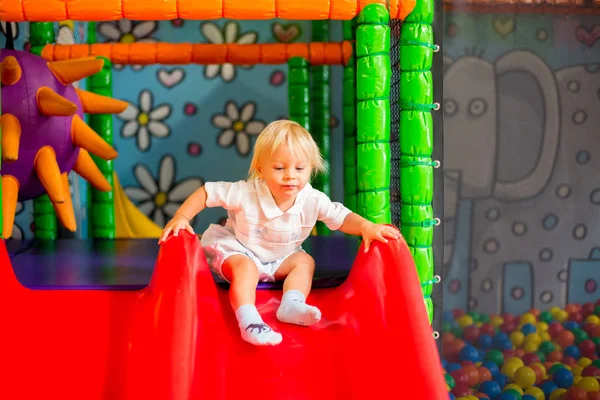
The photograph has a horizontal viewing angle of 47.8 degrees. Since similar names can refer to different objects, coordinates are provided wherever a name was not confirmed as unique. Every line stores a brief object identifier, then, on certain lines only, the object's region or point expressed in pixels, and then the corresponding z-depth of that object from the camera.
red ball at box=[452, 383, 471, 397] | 2.07
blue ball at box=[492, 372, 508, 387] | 2.12
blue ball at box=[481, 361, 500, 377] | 2.07
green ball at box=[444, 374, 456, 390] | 2.06
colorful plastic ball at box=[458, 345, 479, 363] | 2.03
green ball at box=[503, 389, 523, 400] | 2.09
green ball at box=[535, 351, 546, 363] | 2.13
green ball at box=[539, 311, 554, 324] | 2.02
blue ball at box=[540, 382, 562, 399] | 2.13
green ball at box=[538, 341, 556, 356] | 2.11
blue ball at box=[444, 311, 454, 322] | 2.03
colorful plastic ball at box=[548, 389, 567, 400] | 2.10
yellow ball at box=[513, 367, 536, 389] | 2.11
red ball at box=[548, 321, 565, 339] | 2.01
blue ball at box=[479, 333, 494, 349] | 2.00
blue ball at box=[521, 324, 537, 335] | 2.02
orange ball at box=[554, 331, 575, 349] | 2.01
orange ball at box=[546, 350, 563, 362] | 2.14
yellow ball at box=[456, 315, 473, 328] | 2.02
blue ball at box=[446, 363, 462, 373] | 2.07
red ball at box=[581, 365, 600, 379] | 2.05
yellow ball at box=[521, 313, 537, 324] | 2.00
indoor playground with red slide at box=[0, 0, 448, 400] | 1.57
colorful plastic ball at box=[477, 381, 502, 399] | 2.09
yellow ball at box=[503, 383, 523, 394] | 2.11
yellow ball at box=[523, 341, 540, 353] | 2.02
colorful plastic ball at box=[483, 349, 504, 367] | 2.08
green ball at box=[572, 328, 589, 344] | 1.99
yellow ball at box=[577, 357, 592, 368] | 2.08
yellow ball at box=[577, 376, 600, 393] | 2.03
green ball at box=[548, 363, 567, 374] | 2.11
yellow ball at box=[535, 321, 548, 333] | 2.02
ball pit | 2.02
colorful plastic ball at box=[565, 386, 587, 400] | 2.03
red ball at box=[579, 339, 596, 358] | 2.09
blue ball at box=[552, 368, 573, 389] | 2.08
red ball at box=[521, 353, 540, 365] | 2.10
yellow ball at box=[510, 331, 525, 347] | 2.04
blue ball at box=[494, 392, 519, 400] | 2.08
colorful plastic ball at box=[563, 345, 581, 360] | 2.09
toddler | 1.79
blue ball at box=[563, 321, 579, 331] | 1.99
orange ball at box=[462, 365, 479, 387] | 2.05
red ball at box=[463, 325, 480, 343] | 1.99
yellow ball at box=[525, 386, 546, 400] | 2.10
